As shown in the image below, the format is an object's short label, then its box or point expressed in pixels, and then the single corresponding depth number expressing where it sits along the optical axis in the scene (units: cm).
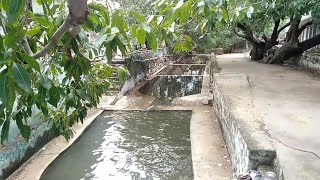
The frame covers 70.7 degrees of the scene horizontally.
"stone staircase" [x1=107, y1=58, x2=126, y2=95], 837
